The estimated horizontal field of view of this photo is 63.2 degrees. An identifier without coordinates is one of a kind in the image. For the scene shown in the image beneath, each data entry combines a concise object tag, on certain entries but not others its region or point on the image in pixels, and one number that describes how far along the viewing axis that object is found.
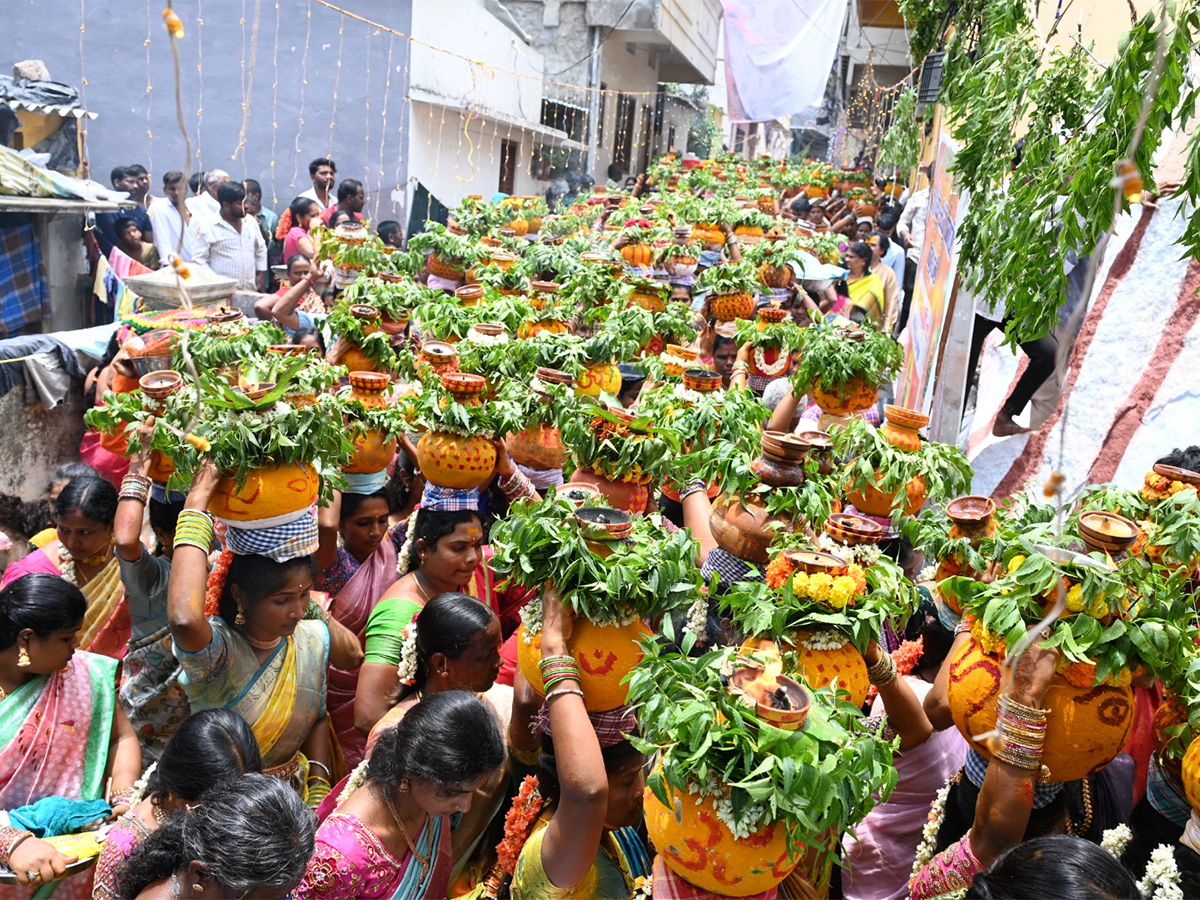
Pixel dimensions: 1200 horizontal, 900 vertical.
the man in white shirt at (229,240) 10.23
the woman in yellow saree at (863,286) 10.02
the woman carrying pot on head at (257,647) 2.93
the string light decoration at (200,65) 12.74
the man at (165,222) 10.94
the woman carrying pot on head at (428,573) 3.31
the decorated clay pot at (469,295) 6.47
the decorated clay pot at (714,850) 1.92
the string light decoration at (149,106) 12.68
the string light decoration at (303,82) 13.63
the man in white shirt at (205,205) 10.33
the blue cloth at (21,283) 8.26
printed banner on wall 6.46
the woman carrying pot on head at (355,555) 4.10
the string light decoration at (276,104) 13.67
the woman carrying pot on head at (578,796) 2.26
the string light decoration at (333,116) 14.09
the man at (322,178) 12.35
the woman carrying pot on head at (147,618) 3.25
